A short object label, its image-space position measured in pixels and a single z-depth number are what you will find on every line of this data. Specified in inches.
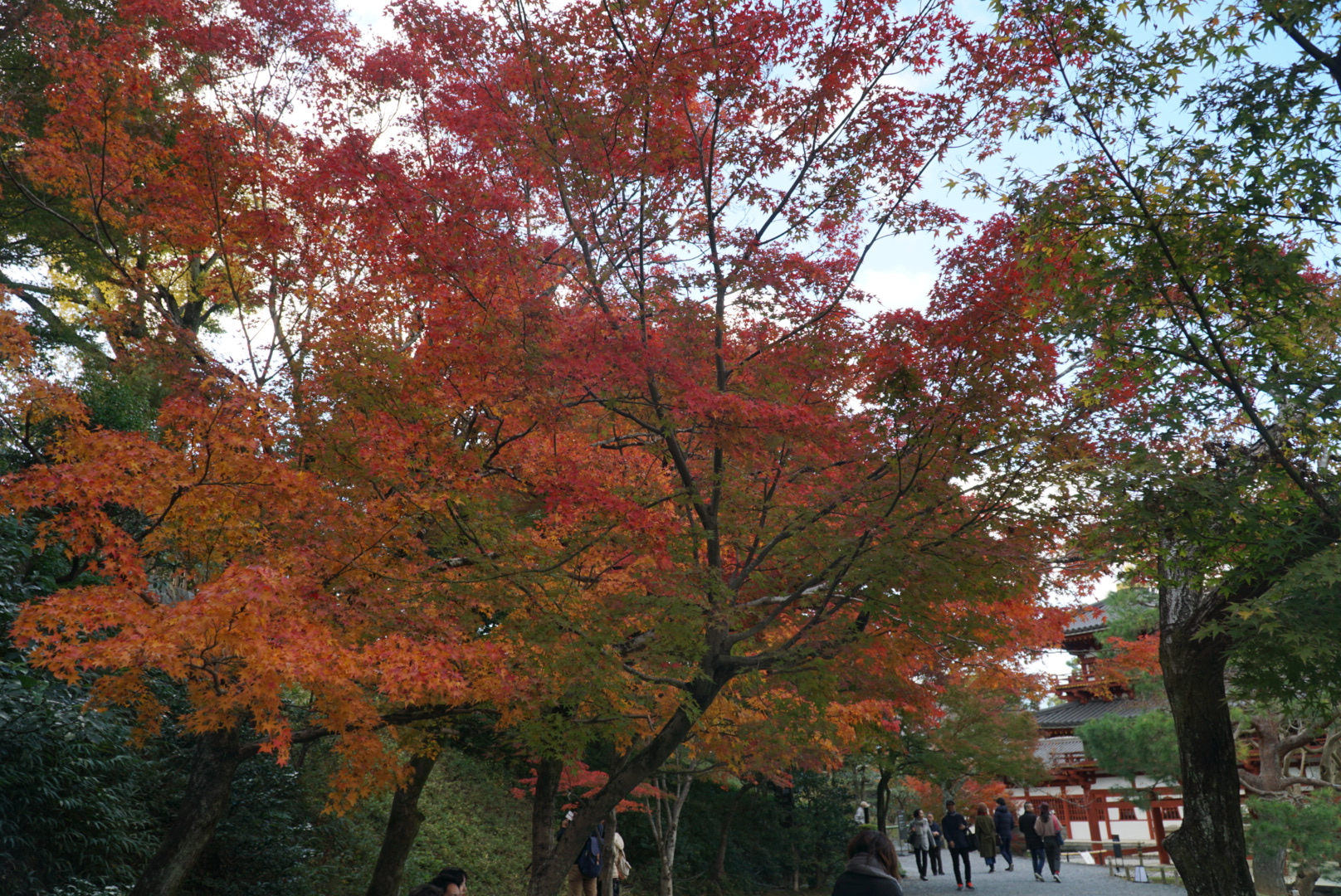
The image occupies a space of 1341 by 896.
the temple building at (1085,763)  1000.2
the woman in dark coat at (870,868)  159.8
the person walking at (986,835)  718.5
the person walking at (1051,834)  674.2
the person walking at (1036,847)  684.4
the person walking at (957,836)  676.7
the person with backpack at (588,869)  515.8
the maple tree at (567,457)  280.2
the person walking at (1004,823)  725.8
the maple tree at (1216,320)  241.6
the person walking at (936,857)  840.4
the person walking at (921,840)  784.3
